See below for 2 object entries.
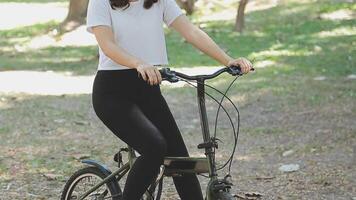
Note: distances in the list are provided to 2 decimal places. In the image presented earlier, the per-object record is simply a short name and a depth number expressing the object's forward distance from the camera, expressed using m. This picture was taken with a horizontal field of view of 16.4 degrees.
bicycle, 5.72
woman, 6.08
